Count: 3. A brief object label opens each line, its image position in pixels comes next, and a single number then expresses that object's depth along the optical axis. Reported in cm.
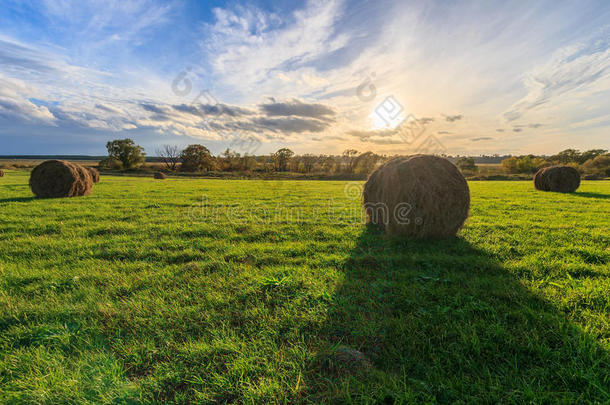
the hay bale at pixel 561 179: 1848
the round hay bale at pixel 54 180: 1381
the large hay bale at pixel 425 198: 631
